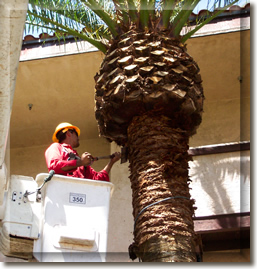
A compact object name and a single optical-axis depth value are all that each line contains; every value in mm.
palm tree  4219
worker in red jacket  5015
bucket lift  4475
